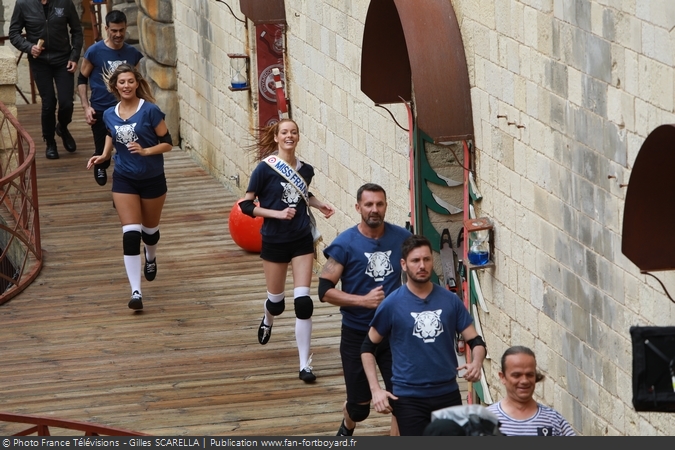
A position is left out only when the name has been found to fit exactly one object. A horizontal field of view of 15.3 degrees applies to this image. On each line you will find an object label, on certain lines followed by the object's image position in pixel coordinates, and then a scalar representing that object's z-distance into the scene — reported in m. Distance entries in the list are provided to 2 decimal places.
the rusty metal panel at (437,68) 15.42
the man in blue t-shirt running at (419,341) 11.95
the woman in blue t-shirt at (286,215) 15.83
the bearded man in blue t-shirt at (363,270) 13.29
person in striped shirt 10.64
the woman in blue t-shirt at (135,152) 17.99
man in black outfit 26.72
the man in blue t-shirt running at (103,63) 23.10
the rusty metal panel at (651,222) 11.32
